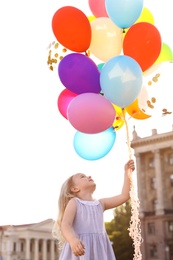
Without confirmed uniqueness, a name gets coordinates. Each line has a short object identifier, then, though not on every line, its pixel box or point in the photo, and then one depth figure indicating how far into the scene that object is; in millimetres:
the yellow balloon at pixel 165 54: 4861
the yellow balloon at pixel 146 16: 4857
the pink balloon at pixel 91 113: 4160
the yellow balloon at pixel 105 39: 4570
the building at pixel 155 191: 41375
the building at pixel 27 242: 59438
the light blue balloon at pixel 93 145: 4547
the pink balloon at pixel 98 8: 4926
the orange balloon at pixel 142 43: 4422
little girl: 3807
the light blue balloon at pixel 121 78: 4148
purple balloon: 4414
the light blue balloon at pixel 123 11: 4438
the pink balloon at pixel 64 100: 4891
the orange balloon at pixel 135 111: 4761
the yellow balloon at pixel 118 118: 4777
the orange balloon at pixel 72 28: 4498
